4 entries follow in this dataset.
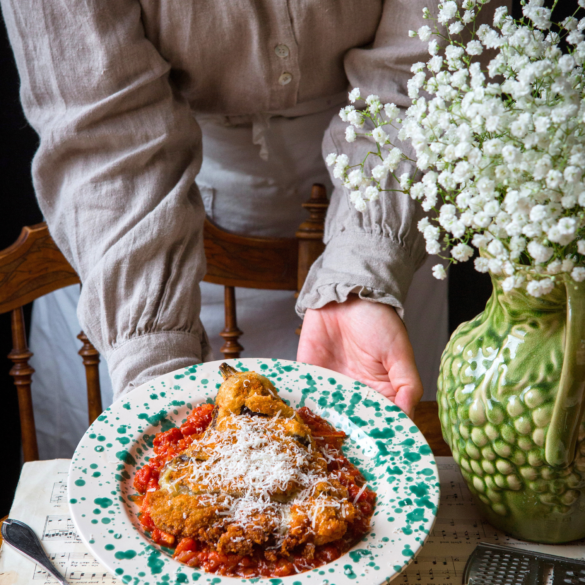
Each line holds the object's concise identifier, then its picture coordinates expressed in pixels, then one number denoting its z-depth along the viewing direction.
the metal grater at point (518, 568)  0.66
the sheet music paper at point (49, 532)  0.74
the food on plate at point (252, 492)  0.67
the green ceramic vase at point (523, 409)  0.64
